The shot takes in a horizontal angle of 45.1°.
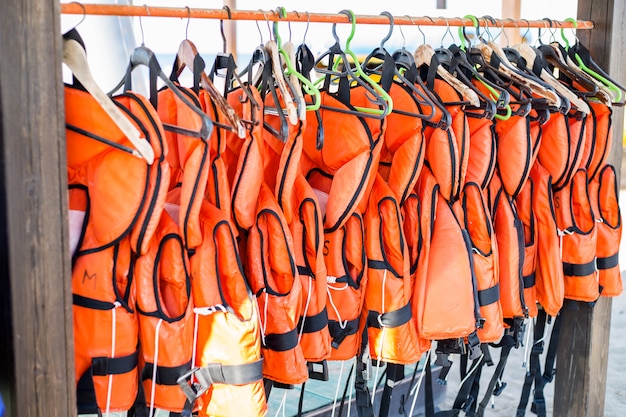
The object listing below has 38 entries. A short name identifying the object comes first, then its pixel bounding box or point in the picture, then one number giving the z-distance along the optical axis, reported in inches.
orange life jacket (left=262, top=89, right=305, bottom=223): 64.4
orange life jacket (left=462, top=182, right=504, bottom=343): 76.9
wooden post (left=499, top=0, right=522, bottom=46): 223.3
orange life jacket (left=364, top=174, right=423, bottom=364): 72.3
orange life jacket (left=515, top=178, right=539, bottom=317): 83.5
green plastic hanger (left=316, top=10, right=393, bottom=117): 67.5
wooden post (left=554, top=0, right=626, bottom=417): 91.6
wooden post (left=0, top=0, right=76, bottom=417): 45.9
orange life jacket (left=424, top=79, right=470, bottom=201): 72.4
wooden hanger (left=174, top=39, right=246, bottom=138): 59.5
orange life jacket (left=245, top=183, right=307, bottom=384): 65.4
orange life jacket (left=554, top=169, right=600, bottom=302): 86.3
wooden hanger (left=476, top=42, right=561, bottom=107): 78.2
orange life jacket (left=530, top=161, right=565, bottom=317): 83.7
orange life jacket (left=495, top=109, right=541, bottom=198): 77.6
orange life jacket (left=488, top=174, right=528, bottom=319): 80.1
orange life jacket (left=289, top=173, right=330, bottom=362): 68.0
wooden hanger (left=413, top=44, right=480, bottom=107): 72.3
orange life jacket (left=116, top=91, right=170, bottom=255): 55.7
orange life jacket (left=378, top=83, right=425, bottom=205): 71.6
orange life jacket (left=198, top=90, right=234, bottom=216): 61.5
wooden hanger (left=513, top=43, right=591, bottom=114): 81.0
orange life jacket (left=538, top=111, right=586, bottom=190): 81.7
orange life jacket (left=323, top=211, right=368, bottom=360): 71.4
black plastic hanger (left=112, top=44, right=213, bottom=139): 57.4
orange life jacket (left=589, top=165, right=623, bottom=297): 89.2
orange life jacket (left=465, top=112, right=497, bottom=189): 76.3
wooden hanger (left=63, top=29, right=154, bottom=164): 53.4
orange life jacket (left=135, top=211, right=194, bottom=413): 58.7
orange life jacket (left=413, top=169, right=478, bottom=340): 74.8
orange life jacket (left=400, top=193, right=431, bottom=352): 74.7
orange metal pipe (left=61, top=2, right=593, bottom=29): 56.6
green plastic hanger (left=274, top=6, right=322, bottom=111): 66.0
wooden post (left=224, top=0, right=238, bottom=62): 162.7
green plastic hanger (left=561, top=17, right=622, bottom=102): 86.4
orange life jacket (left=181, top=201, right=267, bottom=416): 61.2
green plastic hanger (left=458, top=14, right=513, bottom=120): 76.0
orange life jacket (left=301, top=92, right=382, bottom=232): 68.2
